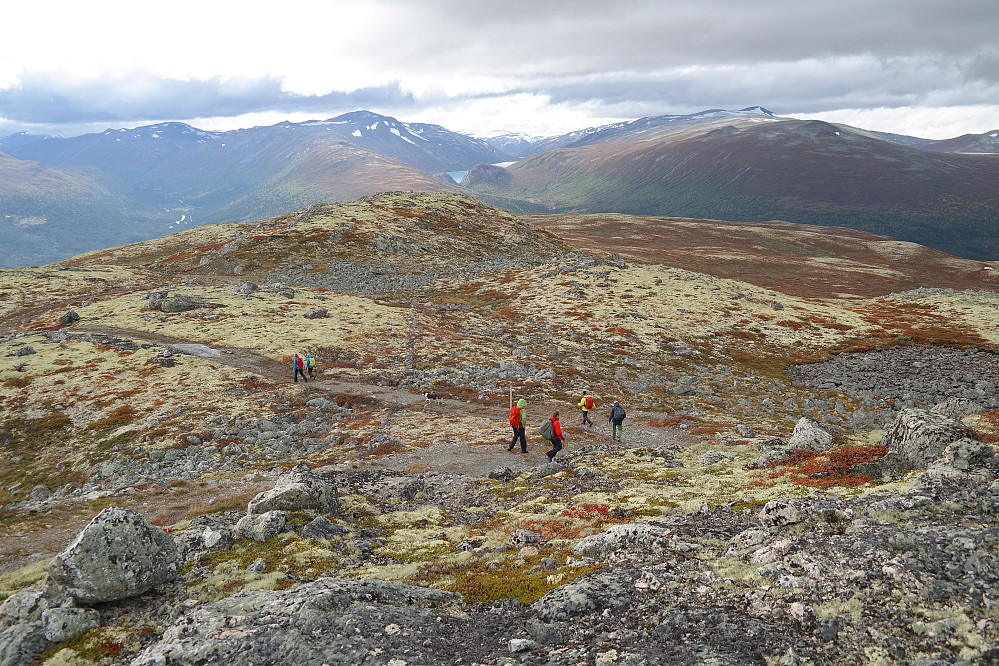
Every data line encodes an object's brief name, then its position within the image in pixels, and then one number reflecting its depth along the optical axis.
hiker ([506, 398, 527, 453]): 29.50
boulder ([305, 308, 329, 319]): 60.66
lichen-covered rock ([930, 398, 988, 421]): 26.56
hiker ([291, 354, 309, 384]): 42.09
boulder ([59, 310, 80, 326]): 57.50
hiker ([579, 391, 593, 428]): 35.25
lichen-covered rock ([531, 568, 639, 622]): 11.23
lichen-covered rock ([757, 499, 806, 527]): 13.48
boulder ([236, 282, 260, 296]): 69.75
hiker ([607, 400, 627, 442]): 32.38
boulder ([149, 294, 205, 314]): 60.66
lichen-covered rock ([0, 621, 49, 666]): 10.91
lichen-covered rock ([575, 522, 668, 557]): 14.09
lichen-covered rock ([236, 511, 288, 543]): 16.80
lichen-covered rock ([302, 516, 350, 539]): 17.09
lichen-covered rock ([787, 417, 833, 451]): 23.17
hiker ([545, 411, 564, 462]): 27.92
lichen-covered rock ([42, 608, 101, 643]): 11.53
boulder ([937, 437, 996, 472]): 14.30
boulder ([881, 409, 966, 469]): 16.86
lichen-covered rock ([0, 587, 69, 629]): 11.92
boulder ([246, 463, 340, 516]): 18.47
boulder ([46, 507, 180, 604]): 12.40
